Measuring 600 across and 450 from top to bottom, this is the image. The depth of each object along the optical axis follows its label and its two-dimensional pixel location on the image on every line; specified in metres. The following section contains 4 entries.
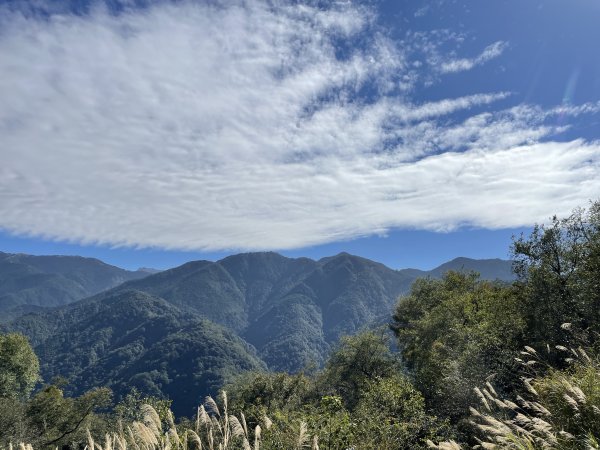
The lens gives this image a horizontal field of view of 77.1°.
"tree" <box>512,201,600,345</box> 22.28
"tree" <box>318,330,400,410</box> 45.17
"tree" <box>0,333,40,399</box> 57.22
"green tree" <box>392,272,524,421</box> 21.70
